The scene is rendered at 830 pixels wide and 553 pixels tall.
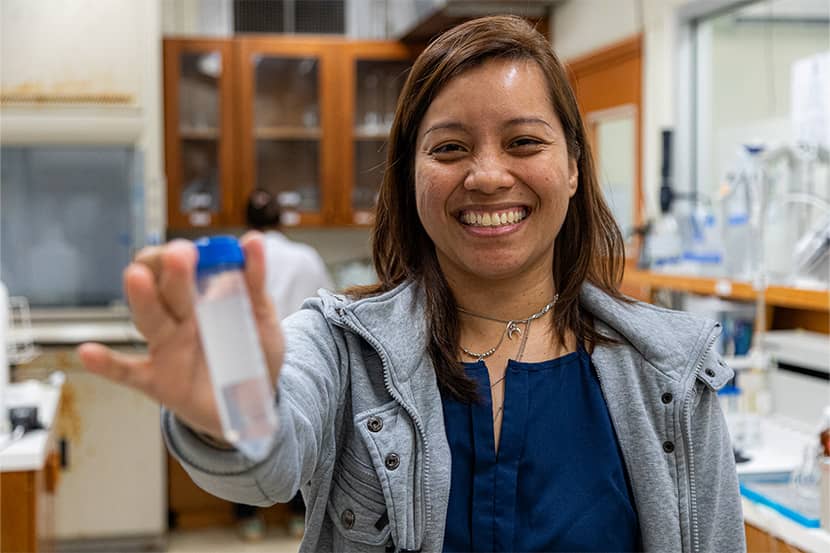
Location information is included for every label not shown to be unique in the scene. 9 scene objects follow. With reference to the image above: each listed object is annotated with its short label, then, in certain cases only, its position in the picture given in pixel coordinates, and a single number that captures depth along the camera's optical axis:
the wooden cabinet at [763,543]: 1.96
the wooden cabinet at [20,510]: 2.31
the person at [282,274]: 4.12
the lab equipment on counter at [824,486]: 1.88
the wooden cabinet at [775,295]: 2.44
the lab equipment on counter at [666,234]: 3.28
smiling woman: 1.14
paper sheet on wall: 2.75
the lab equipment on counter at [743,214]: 2.72
